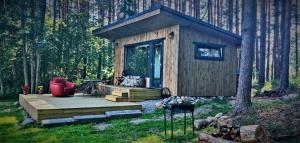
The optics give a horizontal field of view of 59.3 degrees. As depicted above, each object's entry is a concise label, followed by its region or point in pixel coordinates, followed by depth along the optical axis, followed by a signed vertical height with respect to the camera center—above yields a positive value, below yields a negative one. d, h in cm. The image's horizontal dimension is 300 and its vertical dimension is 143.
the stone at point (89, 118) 639 -116
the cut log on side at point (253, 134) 374 -90
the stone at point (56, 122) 600 -118
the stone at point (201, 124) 530 -106
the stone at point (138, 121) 631 -122
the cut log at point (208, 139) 388 -102
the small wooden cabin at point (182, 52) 970 +80
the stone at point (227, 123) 404 -82
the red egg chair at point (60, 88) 951 -61
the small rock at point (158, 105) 831 -107
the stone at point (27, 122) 623 -123
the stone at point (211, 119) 537 -99
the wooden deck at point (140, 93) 934 -80
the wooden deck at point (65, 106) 638 -95
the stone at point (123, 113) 687 -112
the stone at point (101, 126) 576 -126
